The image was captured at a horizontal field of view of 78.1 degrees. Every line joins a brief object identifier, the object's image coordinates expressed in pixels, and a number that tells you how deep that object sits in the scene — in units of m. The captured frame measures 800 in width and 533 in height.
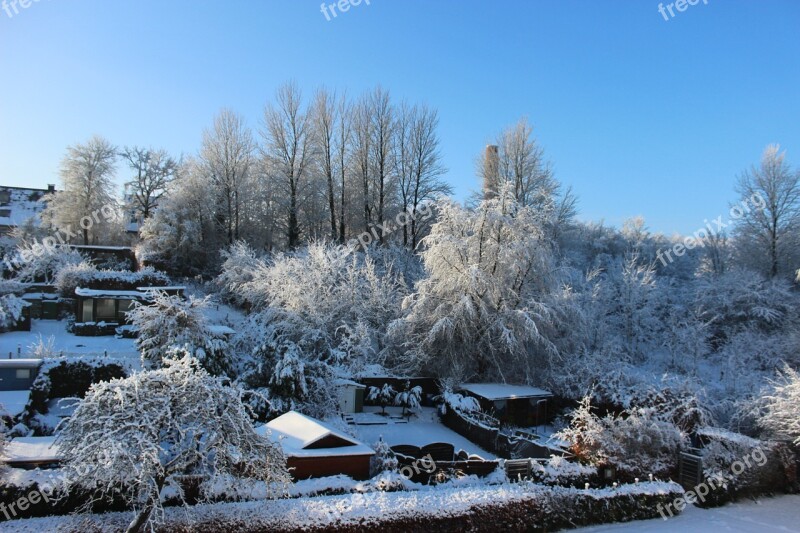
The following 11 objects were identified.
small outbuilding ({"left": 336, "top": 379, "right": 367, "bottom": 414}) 19.34
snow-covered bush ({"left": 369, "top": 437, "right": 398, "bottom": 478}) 12.45
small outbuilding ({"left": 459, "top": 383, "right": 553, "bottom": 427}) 19.42
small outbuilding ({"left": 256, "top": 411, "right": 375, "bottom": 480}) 11.71
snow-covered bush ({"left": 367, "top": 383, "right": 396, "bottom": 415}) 20.25
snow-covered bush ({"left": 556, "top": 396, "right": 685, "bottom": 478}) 13.44
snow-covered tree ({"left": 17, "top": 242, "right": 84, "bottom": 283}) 29.61
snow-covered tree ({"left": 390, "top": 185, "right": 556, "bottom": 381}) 21.42
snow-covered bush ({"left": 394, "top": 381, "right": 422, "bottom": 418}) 19.78
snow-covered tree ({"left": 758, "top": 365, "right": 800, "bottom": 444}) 15.41
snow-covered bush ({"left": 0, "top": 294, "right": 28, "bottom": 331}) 23.97
